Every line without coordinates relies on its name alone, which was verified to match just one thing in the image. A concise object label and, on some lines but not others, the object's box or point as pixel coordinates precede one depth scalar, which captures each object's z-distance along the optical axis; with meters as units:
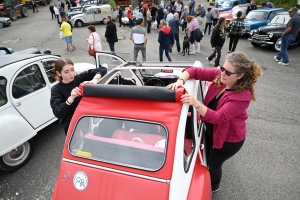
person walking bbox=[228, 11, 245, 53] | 8.16
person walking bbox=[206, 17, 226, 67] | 7.03
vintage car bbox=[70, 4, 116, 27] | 16.39
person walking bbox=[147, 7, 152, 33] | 13.85
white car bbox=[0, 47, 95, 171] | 3.43
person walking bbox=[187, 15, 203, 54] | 8.52
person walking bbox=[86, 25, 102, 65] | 7.50
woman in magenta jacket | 2.03
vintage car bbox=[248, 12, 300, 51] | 9.20
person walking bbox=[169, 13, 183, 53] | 9.40
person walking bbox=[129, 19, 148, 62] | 7.39
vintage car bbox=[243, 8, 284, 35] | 11.36
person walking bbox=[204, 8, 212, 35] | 12.25
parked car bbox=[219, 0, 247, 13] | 18.45
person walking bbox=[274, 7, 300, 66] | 7.08
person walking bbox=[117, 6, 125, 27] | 15.93
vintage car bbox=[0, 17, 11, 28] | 17.44
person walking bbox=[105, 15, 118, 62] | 8.57
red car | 1.84
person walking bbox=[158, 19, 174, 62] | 7.59
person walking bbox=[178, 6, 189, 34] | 12.72
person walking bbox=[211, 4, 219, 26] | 12.82
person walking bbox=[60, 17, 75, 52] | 9.76
